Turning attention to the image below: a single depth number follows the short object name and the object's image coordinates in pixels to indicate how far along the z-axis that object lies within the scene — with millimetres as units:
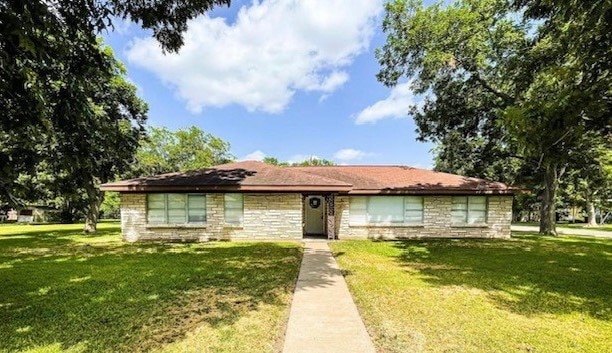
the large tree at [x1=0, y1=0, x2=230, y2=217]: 4590
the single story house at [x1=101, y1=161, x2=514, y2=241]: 14039
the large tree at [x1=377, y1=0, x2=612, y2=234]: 6742
